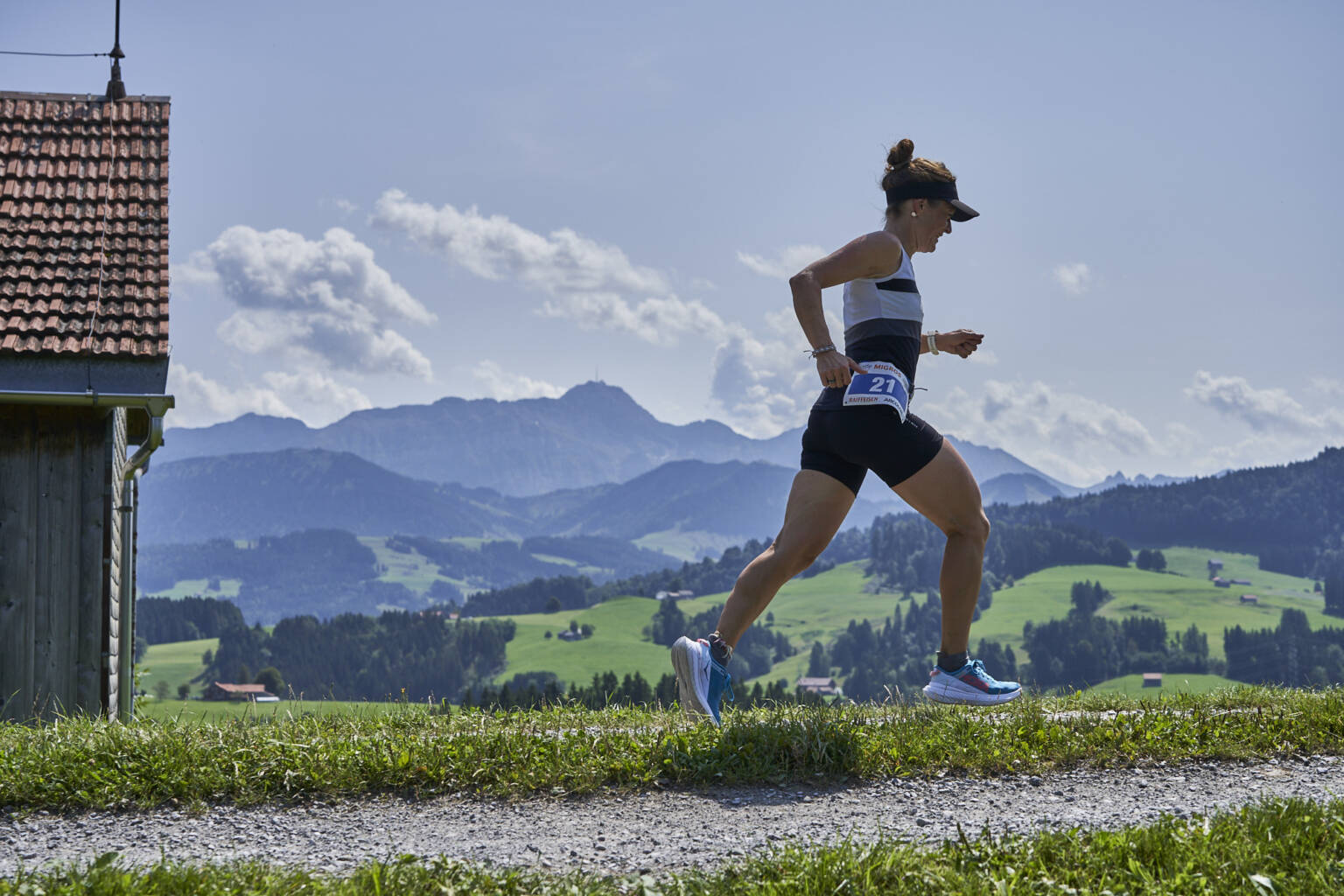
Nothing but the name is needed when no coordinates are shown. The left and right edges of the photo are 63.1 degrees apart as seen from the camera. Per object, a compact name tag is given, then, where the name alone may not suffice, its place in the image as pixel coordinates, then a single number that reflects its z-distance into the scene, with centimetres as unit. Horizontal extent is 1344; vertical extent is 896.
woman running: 515
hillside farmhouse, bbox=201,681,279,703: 9278
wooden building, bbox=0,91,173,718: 977
